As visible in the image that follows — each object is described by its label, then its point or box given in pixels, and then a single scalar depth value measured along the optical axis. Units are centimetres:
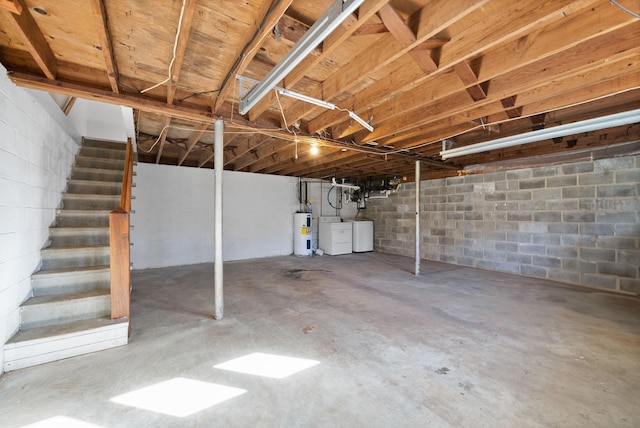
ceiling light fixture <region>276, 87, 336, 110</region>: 226
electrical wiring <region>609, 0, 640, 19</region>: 138
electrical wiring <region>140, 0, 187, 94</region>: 146
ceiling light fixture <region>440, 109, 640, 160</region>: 250
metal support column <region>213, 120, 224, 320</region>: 285
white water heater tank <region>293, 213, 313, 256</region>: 695
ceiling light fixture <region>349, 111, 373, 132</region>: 272
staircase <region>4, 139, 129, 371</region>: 198
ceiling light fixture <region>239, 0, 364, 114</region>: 129
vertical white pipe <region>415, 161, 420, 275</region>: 485
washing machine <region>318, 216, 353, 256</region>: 710
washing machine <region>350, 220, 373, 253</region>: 755
